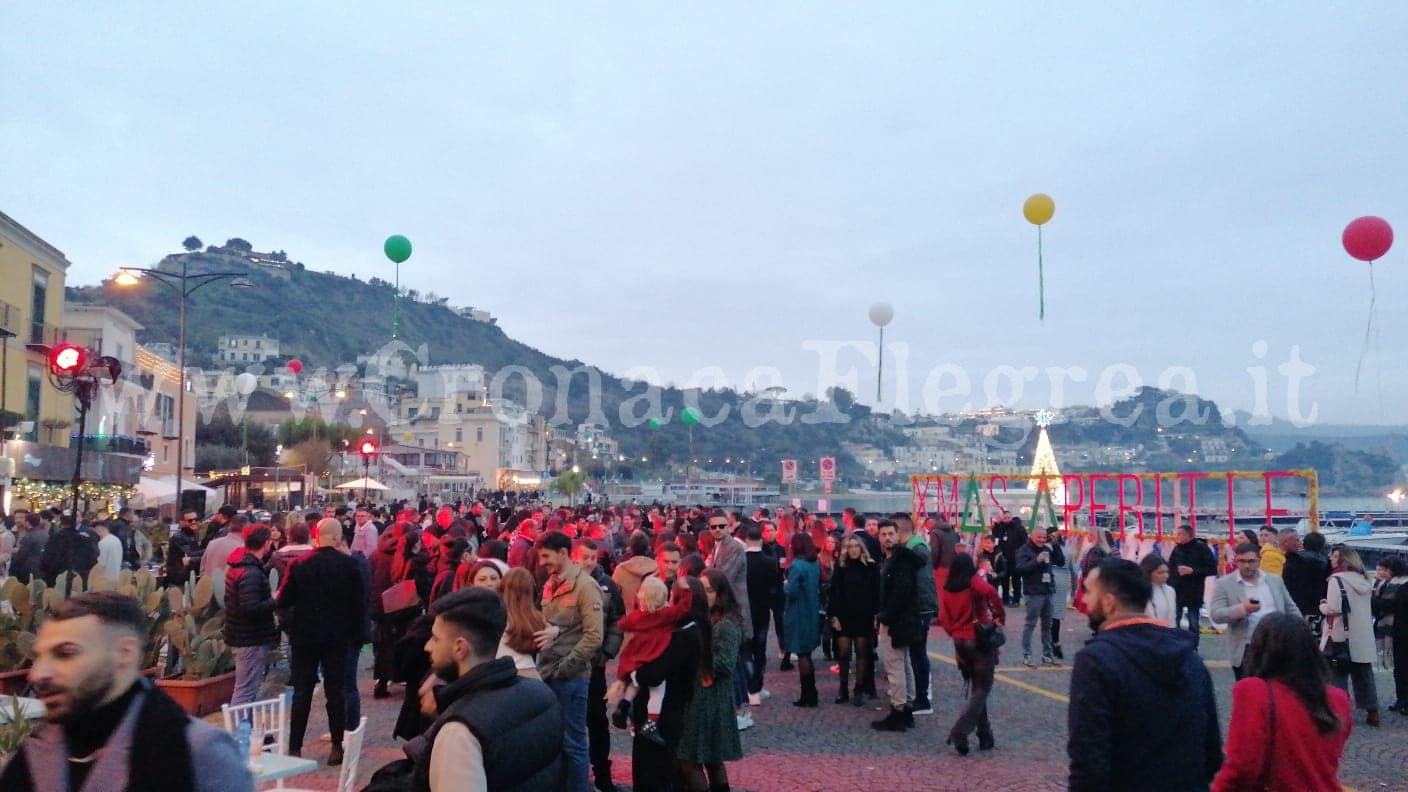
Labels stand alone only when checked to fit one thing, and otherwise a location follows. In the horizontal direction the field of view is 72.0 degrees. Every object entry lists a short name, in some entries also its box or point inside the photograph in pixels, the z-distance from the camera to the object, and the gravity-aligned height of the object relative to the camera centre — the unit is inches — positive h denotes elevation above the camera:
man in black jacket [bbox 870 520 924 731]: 316.2 -57.2
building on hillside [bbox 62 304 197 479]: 1299.2 +63.7
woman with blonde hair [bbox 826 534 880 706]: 342.0 -53.4
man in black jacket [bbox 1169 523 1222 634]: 420.2 -49.7
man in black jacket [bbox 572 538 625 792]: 244.1 -67.4
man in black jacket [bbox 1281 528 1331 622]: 362.0 -45.9
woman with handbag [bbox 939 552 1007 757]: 277.7 -52.6
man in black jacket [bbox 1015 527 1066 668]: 418.9 -58.7
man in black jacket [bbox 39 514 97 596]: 443.8 -53.8
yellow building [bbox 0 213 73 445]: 1090.1 +142.3
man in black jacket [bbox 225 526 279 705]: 263.7 -49.3
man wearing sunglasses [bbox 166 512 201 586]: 465.7 -58.6
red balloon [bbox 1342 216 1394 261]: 475.5 +107.6
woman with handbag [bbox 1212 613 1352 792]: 122.1 -33.9
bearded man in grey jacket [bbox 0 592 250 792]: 79.7 -24.3
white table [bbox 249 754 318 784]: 171.0 -59.3
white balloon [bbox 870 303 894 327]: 889.5 +123.6
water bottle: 176.6 -54.6
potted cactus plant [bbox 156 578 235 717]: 304.3 -73.3
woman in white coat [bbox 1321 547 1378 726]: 329.4 -57.2
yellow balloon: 602.9 +151.2
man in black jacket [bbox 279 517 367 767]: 252.5 -45.4
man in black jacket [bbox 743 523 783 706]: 375.9 -53.4
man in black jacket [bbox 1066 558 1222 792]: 124.4 -32.6
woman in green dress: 209.0 -61.4
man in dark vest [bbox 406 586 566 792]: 101.3 -29.6
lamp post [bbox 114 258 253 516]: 611.9 +104.2
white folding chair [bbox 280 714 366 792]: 167.5 -55.1
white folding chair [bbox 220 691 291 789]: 197.9 -58.4
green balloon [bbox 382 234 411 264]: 740.6 +149.4
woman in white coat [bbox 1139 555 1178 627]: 301.4 -46.8
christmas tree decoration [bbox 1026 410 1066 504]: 1310.3 -2.0
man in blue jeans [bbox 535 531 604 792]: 205.8 -42.6
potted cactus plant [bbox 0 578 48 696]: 308.0 -62.9
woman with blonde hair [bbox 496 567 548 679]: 176.1 -32.0
